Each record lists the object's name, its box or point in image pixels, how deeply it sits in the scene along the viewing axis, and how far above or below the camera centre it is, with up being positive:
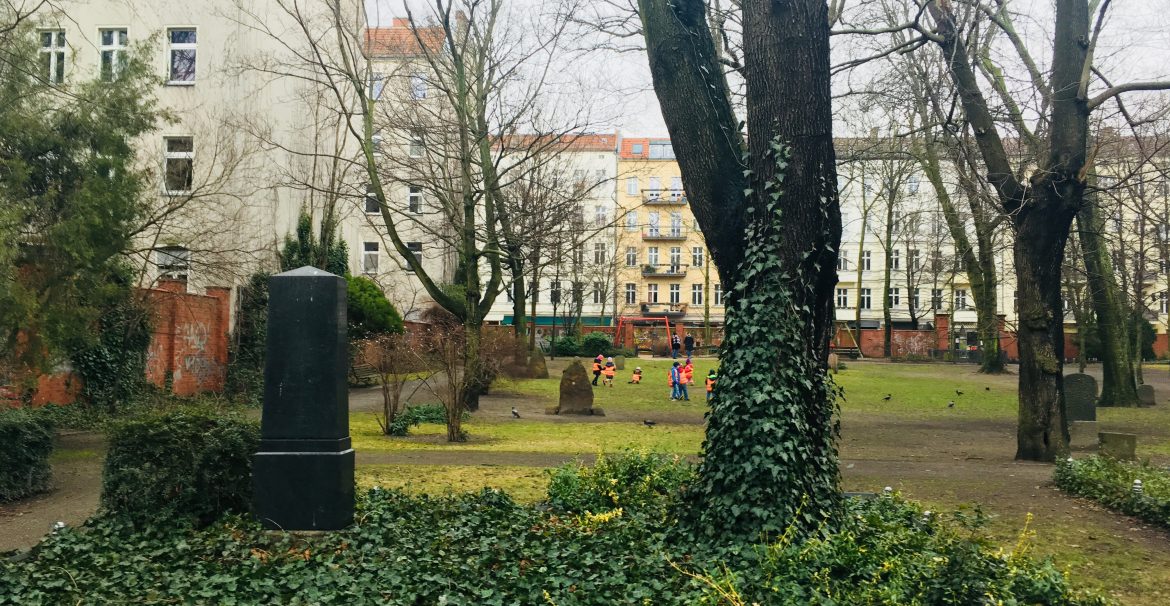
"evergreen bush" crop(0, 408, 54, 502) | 9.59 -1.33
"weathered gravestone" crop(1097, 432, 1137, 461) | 12.05 -1.32
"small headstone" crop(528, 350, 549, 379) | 36.25 -1.20
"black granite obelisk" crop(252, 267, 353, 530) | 7.32 -0.64
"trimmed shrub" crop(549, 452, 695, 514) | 7.98 -1.33
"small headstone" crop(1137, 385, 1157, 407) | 26.66 -1.41
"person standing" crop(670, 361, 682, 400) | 28.01 -1.27
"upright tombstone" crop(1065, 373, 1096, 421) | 19.50 -1.13
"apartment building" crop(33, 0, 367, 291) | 19.06 +5.83
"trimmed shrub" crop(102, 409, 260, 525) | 7.38 -1.14
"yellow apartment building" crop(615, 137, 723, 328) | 74.62 +6.65
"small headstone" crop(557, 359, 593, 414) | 23.22 -1.45
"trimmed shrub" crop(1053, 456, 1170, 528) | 8.64 -1.43
